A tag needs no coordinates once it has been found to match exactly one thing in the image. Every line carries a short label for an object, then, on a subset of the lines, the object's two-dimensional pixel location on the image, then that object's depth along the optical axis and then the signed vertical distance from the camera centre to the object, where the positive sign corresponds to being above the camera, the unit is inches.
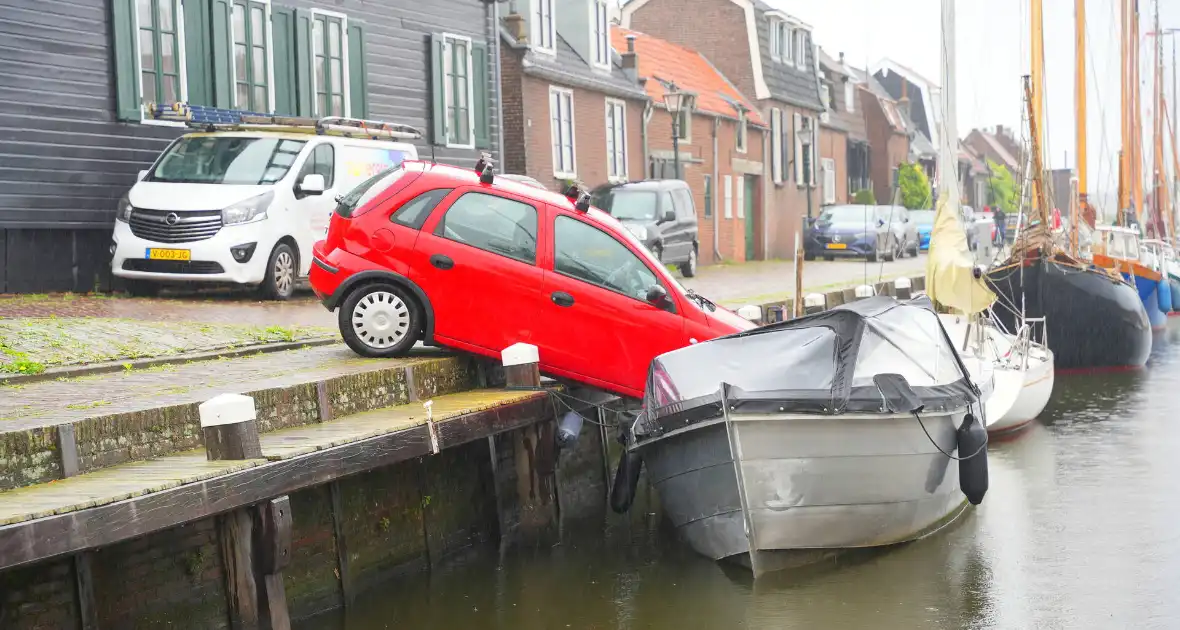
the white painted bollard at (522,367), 432.5 -40.5
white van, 666.8 +16.2
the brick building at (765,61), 1817.2 +196.1
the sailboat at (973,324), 680.4 -55.1
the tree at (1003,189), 3528.5 +53.1
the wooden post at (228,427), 303.9 -38.5
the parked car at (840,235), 1579.7 -19.5
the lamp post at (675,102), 1209.4 +97.6
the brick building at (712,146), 1496.1 +80.1
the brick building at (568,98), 1181.1 +109.7
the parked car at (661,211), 1080.8 +8.6
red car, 441.4 -14.6
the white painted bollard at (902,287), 877.8 -43.1
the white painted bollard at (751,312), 544.8 -34.0
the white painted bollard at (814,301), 695.7 -39.1
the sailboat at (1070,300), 932.6 -57.8
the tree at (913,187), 2576.3 +46.8
